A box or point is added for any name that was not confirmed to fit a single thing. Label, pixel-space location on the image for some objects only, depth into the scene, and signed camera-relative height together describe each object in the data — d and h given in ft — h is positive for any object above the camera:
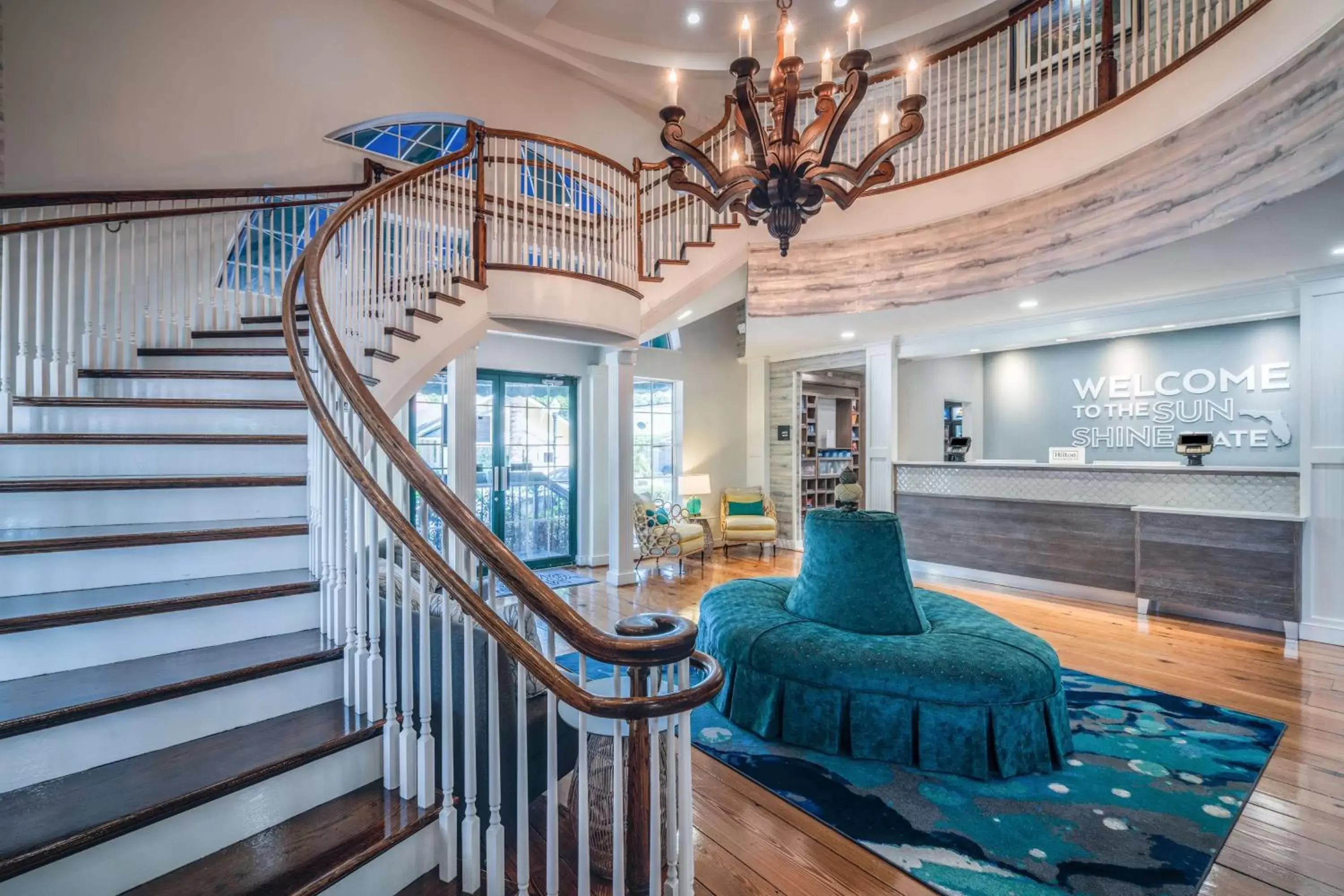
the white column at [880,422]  20.59 +1.13
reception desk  13.73 -2.18
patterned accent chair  20.31 -2.93
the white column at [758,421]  25.89 +1.48
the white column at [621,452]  17.99 +0.05
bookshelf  25.80 +0.13
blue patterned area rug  6.17 -4.46
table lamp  23.41 -1.30
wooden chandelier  8.08 +4.72
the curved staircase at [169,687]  3.90 -1.92
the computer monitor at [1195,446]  15.16 +0.21
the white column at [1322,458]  12.70 -0.08
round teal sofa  7.86 -3.14
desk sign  18.12 -0.06
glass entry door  20.18 -0.36
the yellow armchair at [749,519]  22.98 -2.67
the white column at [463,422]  17.02 +0.93
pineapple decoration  9.61 -0.69
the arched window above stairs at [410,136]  16.71 +9.70
